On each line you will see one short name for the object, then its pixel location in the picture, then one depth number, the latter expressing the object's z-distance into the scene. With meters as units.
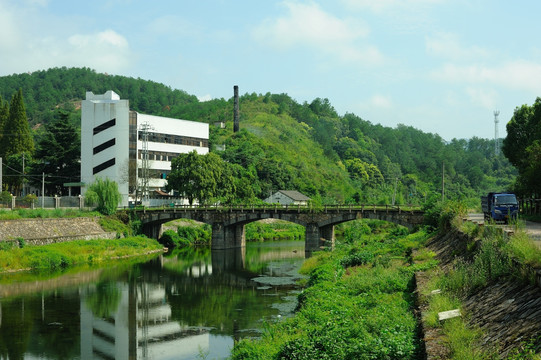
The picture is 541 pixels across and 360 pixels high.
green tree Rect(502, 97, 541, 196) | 45.12
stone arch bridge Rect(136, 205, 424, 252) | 66.75
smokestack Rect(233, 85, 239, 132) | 146.88
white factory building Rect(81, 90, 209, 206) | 84.75
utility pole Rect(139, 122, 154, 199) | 84.13
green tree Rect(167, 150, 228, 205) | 80.31
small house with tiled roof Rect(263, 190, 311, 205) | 108.06
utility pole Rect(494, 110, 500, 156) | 192.46
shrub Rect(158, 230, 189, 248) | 76.69
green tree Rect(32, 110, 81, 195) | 89.00
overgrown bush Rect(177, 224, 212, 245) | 80.06
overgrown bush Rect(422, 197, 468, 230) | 41.50
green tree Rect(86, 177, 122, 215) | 72.69
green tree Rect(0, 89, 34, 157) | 98.19
